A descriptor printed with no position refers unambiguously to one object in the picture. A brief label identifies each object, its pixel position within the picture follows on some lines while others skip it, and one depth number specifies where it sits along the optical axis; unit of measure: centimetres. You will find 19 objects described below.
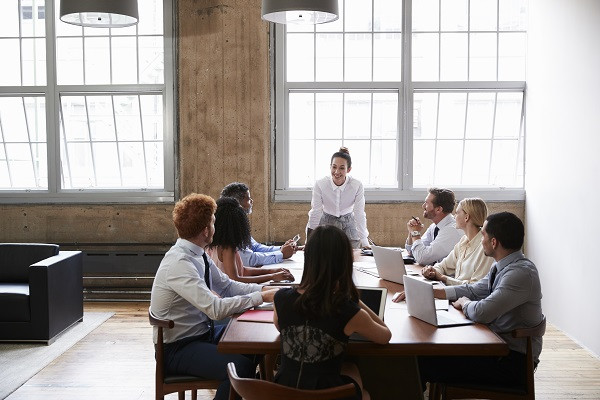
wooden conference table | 331
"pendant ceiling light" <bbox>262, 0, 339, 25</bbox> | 498
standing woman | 739
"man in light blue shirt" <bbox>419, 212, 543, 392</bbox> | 376
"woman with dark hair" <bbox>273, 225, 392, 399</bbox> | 309
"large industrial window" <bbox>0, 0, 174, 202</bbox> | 861
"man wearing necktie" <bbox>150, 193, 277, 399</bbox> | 384
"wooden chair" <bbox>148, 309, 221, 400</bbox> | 382
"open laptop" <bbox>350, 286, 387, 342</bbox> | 362
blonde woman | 480
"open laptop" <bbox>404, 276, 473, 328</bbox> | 361
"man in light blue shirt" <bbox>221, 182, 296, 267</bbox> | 562
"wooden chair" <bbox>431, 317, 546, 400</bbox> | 368
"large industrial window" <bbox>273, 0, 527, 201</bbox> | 848
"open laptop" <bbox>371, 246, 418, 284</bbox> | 478
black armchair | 643
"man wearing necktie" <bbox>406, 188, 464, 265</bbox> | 573
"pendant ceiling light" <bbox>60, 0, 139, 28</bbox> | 528
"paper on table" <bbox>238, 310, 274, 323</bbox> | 374
